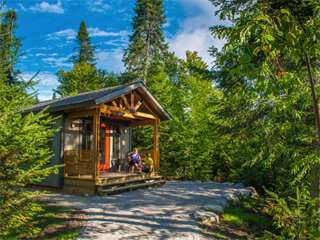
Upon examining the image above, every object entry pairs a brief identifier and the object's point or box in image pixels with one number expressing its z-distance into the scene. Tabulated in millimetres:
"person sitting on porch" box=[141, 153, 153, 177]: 10417
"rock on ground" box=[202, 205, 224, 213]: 5844
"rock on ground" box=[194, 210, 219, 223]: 5036
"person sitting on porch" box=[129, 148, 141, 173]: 10141
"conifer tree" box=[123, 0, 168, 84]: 17844
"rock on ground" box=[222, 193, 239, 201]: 7407
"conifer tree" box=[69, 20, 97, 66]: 28547
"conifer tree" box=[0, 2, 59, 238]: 3328
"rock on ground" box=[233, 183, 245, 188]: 9758
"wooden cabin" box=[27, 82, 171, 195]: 8148
